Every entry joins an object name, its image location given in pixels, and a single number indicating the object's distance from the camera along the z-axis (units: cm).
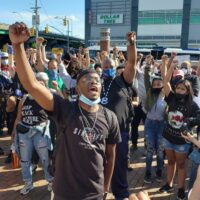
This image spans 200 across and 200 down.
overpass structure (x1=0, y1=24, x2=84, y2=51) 4192
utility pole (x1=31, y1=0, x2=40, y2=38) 2404
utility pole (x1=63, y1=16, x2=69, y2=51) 3131
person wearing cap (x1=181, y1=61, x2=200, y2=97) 364
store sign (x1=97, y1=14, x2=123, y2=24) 4636
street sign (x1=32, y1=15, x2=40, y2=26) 2403
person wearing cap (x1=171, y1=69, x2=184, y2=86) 497
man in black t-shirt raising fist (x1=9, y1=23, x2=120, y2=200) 195
